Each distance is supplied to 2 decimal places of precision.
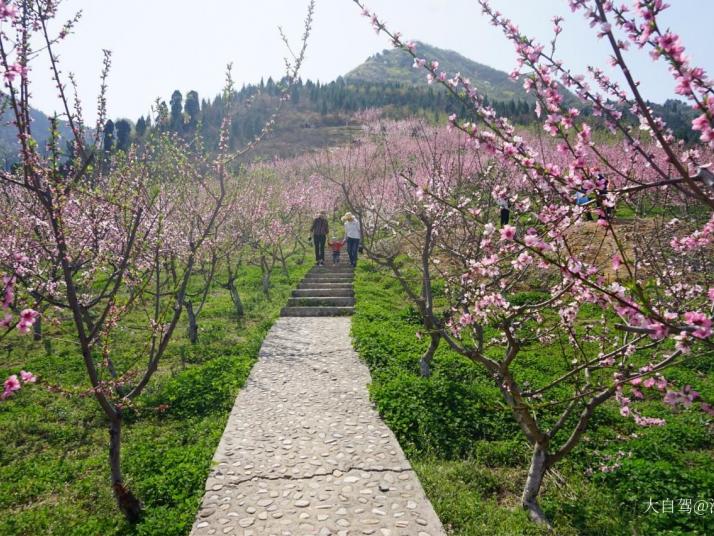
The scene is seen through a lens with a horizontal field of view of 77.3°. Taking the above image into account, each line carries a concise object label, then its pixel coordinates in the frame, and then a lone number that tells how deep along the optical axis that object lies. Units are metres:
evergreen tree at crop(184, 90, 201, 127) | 98.59
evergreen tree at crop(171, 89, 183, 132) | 100.43
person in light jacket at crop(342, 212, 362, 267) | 16.81
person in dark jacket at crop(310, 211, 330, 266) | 17.41
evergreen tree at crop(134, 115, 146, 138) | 81.22
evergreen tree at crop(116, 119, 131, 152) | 69.94
